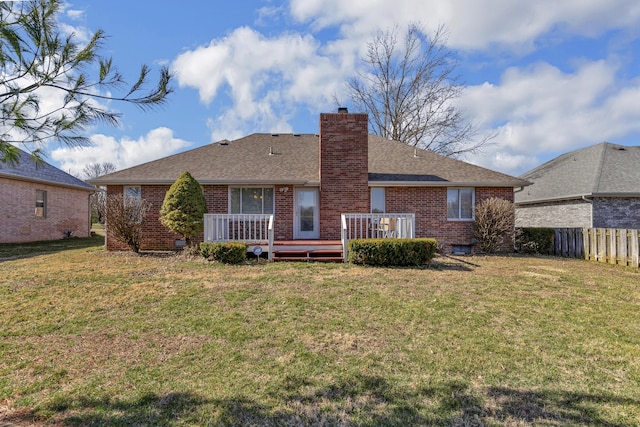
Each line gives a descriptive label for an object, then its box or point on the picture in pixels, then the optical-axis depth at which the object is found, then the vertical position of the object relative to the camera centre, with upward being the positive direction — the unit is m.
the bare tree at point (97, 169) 47.53 +7.17
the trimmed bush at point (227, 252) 9.02 -0.93
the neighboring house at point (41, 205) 15.09 +0.67
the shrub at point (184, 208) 10.13 +0.31
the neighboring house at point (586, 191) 12.88 +1.20
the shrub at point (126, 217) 10.55 +0.03
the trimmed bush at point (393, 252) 8.65 -0.87
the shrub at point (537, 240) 12.19 -0.76
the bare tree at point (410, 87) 23.20 +9.51
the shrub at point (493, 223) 11.33 -0.13
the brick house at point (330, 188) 11.75 +1.11
